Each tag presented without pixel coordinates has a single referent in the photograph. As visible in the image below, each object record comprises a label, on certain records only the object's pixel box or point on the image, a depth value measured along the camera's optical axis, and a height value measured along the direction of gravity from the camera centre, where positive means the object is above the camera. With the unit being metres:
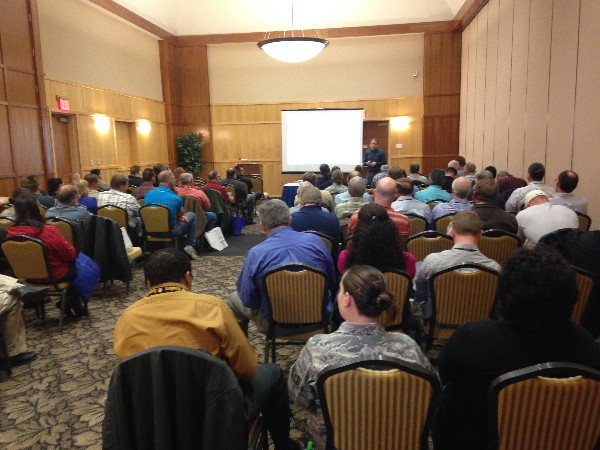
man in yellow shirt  1.91 -0.66
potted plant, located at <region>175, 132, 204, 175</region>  14.91 +0.26
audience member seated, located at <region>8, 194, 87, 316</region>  4.21 -0.63
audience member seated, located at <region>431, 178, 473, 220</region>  4.91 -0.48
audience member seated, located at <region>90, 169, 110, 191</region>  8.04 -0.41
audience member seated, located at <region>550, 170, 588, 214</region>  4.94 -0.46
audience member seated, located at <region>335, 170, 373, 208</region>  6.39 -0.56
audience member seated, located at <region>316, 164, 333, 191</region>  9.00 -0.43
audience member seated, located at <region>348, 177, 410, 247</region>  4.09 -0.44
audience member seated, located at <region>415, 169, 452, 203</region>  6.35 -0.54
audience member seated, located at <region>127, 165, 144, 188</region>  9.41 -0.35
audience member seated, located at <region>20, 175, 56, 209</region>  6.55 -0.38
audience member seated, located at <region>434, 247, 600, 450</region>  1.63 -0.64
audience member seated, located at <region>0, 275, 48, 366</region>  3.52 -1.17
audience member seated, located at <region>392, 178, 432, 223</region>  5.13 -0.53
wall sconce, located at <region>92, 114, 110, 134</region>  11.10 +0.92
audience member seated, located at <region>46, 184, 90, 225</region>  5.29 -0.51
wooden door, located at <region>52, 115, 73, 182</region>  10.06 +0.36
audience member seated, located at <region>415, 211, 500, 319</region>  3.03 -0.63
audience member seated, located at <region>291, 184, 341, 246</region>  4.49 -0.58
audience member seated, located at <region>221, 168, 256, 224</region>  10.04 -0.79
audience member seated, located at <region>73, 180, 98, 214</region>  6.45 -0.49
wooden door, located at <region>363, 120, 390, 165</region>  14.70 +0.73
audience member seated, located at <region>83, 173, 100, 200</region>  7.19 -0.30
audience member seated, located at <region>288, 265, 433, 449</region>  1.83 -0.72
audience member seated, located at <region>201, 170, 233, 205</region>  8.77 -0.52
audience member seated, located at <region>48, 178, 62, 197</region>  7.49 -0.34
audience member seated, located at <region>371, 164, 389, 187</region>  8.24 -0.35
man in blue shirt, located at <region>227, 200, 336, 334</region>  3.17 -0.67
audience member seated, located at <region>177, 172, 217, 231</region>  7.69 -0.55
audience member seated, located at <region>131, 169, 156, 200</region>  7.76 -0.41
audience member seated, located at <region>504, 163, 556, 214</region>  5.66 -0.45
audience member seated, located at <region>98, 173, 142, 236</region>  6.45 -0.53
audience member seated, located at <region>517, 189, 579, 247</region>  4.10 -0.59
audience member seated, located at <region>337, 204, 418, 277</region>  2.99 -0.57
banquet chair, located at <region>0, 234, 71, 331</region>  4.08 -0.85
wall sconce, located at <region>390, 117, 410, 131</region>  14.44 +0.97
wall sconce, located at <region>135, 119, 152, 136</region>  12.92 +0.96
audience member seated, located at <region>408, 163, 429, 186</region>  8.72 -0.41
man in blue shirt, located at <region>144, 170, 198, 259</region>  6.73 -0.65
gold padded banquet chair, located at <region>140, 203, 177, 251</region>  6.35 -0.86
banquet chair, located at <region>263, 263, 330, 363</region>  3.00 -0.94
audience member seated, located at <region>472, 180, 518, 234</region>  4.27 -0.52
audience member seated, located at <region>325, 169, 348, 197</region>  7.53 -0.46
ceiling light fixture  10.20 +2.42
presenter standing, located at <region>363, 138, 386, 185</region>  12.28 -0.09
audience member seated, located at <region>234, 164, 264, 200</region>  11.33 -0.56
